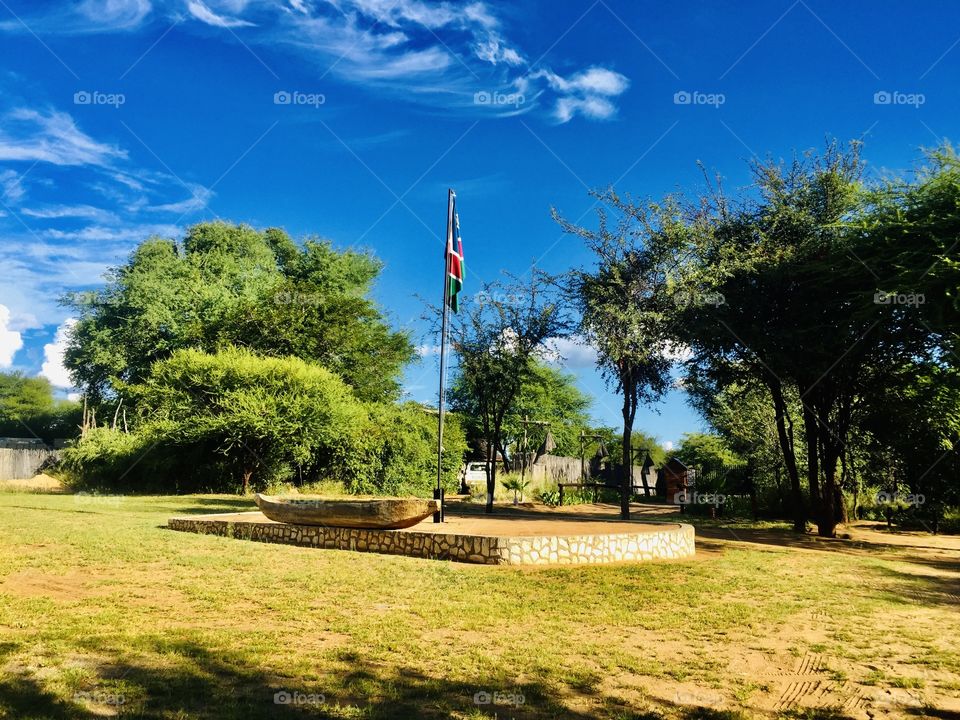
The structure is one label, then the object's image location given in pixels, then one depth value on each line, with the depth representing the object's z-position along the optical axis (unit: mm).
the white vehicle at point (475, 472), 39719
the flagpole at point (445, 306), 13741
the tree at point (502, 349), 23141
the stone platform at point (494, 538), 11547
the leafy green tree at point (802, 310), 17438
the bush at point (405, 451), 28531
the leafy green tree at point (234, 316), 36438
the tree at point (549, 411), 49372
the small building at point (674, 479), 29258
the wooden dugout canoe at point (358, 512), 12500
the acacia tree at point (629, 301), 18652
